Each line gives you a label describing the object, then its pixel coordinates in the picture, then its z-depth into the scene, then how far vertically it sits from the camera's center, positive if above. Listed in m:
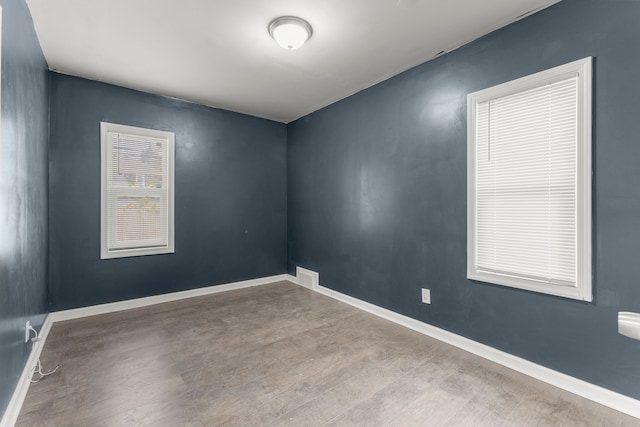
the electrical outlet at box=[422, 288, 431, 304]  2.75 -0.78
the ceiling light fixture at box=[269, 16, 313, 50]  2.17 +1.40
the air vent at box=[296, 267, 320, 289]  4.18 -0.96
